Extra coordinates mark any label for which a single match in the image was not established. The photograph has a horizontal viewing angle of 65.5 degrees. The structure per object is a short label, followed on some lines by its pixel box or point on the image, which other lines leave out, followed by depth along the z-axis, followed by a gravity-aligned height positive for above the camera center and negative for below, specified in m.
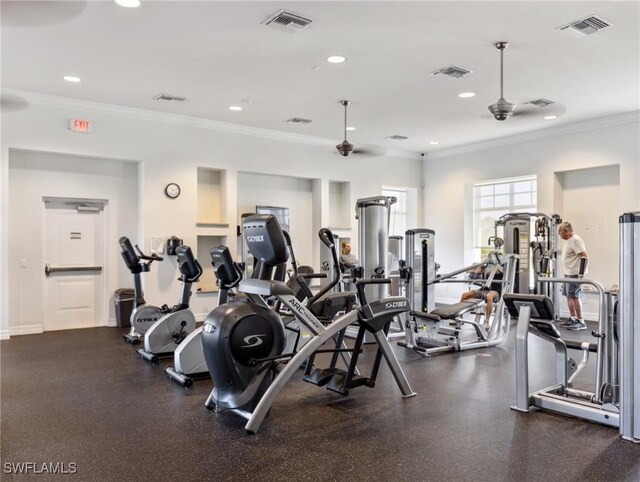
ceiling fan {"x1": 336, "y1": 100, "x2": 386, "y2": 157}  7.43 +1.81
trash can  7.57 -0.99
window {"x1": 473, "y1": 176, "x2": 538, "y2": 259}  9.77 +0.75
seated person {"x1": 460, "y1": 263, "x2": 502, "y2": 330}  6.70 -0.81
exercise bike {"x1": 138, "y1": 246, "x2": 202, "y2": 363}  5.52 -0.96
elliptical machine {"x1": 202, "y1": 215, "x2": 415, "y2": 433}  3.48 -0.71
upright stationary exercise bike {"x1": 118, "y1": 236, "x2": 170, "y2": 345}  6.19 -0.85
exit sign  7.12 +1.67
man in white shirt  7.59 -0.47
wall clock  7.94 +0.81
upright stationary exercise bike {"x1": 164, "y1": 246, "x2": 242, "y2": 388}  4.56 -1.14
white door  7.40 -0.37
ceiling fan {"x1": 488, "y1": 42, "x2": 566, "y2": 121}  7.21 +1.97
